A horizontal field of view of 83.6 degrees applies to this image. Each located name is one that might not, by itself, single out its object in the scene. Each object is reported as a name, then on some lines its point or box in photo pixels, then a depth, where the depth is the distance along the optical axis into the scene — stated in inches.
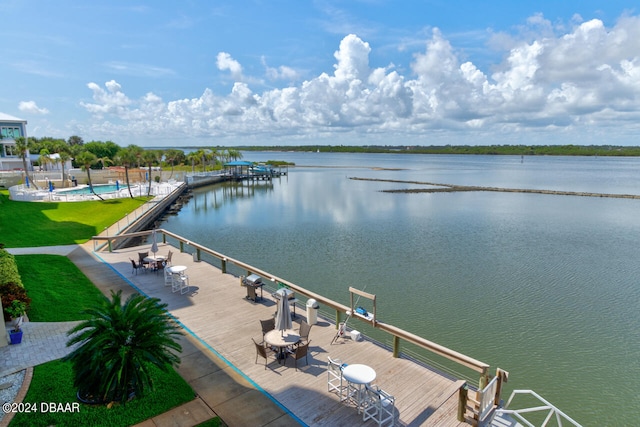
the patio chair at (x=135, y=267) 594.9
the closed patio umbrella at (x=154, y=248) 612.9
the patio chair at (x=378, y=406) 263.6
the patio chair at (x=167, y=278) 545.8
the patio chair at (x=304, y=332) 362.3
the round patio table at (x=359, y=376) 274.5
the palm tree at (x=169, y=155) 3142.2
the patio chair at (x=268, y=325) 371.9
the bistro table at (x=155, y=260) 604.4
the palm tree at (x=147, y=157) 1952.5
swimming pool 1656.3
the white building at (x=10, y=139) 2113.7
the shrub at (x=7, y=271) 422.6
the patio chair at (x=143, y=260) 606.7
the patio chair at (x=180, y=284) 522.6
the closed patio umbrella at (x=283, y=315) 357.4
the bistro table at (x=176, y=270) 528.7
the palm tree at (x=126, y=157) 1707.7
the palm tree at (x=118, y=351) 255.8
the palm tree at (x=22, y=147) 1607.3
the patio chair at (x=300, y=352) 332.8
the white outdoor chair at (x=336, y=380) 295.3
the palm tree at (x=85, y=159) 1604.3
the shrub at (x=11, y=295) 398.6
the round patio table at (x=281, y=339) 340.8
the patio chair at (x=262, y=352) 335.0
